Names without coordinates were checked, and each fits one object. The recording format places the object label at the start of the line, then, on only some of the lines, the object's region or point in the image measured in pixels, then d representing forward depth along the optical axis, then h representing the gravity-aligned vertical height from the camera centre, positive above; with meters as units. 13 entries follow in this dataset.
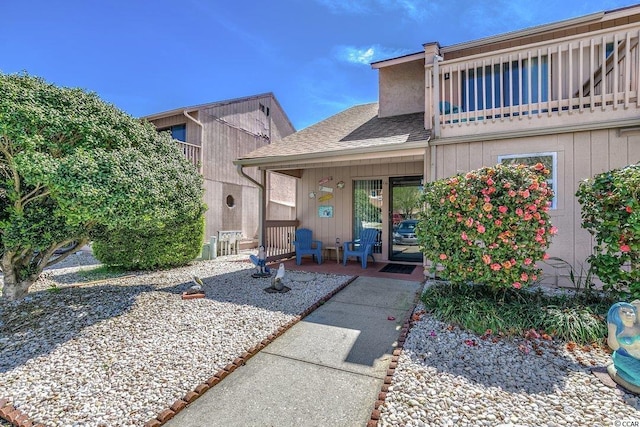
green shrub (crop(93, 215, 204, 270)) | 7.02 -0.78
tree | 3.29 +0.50
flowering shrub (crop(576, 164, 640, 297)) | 3.20 -0.04
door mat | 6.95 -1.24
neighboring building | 10.87 +2.56
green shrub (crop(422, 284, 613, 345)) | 3.30 -1.15
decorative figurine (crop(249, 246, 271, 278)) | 6.48 -1.05
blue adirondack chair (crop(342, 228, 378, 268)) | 7.51 -0.77
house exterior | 4.88 +1.68
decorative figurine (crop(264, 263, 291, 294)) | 5.29 -1.24
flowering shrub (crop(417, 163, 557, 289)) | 3.55 -0.08
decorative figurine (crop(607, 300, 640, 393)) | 2.38 -1.02
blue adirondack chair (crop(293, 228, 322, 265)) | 8.07 -0.81
